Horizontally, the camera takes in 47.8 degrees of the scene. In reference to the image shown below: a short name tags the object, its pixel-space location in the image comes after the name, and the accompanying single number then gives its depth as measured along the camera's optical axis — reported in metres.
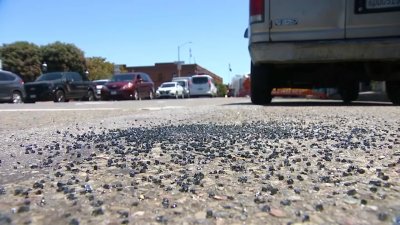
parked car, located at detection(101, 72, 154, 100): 23.83
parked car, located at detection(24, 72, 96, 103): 21.12
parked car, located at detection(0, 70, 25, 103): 19.16
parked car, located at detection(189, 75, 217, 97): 33.84
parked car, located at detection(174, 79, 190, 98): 34.76
